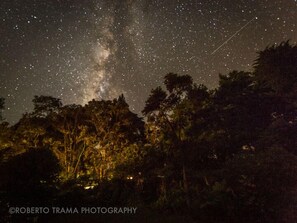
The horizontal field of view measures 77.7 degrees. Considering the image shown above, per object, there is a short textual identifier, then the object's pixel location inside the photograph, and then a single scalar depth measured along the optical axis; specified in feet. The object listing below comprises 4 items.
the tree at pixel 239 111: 36.93
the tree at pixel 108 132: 43.74
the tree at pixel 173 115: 31.34
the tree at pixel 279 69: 41.72
